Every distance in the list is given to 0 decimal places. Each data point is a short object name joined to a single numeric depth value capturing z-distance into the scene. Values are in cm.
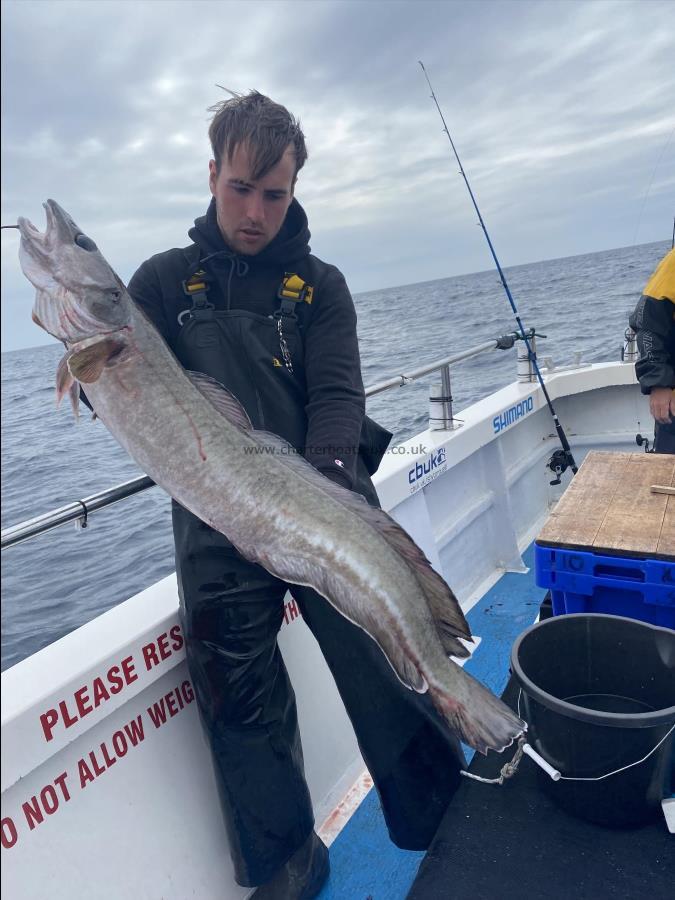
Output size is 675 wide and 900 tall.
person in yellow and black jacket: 466
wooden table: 301
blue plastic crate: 291
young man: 228
